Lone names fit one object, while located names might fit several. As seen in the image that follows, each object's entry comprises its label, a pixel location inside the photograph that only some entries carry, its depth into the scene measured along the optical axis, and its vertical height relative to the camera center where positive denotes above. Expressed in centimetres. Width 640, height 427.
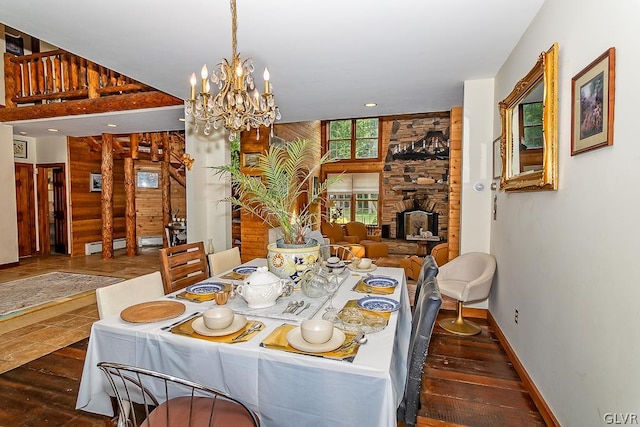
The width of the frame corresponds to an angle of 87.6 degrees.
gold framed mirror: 188 +47
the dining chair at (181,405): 111 -80
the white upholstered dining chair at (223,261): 269 -50
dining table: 113 -63
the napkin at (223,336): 133 -55
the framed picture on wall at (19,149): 659 +108
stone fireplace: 936 +49
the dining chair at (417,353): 135 -63
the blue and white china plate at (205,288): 196 -53
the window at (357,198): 1002 +9
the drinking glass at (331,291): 157 -50
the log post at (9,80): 574 +211
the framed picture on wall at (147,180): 842 +57
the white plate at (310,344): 122 -54
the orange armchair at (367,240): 763 -100
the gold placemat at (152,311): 150 -52
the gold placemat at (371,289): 199 -54
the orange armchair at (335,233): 786 -77
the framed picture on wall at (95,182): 745 +46
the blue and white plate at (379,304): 167 -53
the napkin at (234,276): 231 -52
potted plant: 200 -2
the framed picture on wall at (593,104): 134 +42
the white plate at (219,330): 136 -54
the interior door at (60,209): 700 -14
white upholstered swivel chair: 301 -79
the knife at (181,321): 144 -54
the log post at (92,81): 505 +184
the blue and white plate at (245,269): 244 -51
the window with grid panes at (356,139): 1003 +186
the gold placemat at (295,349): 119 -55
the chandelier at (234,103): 202 +65
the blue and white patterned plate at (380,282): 211 -53
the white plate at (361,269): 254 -52
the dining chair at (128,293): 163 -49
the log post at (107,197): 682 +11
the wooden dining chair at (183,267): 226 -47
